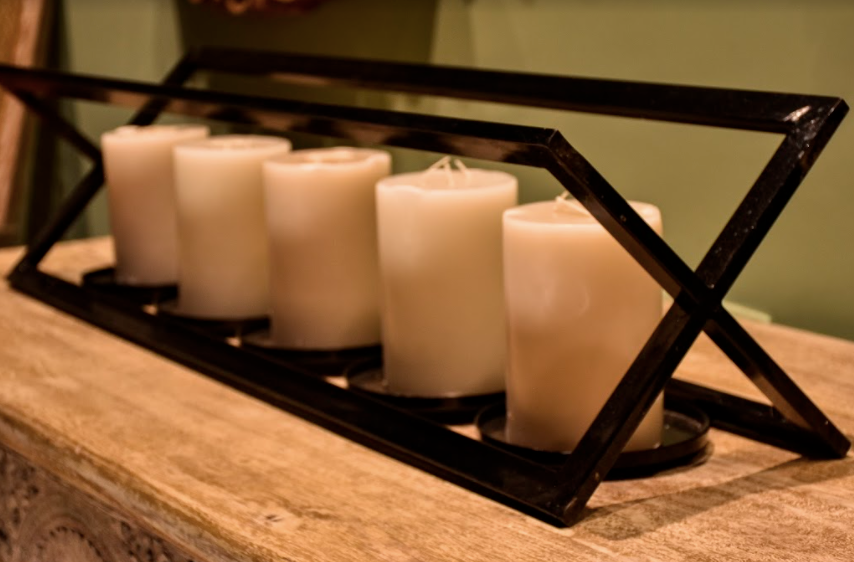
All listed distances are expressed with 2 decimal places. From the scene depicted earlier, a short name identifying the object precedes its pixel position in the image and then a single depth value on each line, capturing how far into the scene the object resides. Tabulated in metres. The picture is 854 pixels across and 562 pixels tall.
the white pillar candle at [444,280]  1.00
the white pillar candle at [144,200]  1.24
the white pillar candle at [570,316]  0.92
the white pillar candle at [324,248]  1.08
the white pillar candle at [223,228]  1.15
